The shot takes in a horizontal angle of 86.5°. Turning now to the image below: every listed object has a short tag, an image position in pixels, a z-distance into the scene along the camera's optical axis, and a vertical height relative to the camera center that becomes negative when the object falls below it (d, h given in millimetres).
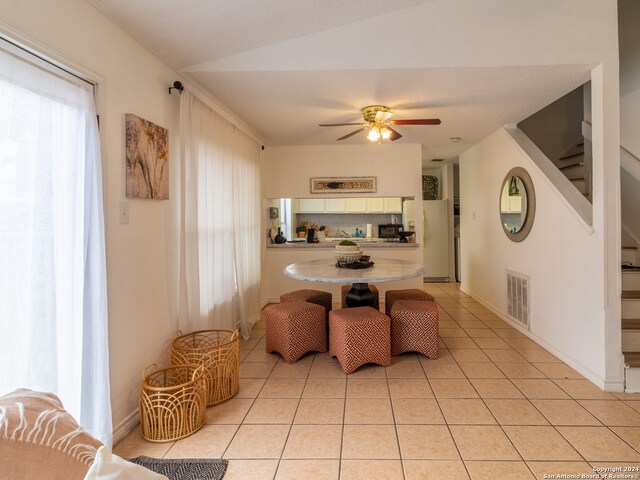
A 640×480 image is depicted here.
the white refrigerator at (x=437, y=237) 6414 -35
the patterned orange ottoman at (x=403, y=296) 3482 -623
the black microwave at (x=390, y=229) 5673 +113
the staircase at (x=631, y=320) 2375 -714
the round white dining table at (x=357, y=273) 2635 -306
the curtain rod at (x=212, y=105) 2453 +1200
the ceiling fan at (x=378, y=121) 3176 +1111
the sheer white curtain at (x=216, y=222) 2549 +153
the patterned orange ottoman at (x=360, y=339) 2725 -834
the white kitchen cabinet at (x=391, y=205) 5883 +536
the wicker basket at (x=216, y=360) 2256 -815
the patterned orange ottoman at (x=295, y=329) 2963 -816
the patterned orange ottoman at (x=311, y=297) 3484 -618
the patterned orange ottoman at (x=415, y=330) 2965 -831
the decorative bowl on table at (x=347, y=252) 3160 -149
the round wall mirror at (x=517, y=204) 3473 +323
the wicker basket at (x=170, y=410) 1903 -969
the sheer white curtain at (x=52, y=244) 1340 -9
